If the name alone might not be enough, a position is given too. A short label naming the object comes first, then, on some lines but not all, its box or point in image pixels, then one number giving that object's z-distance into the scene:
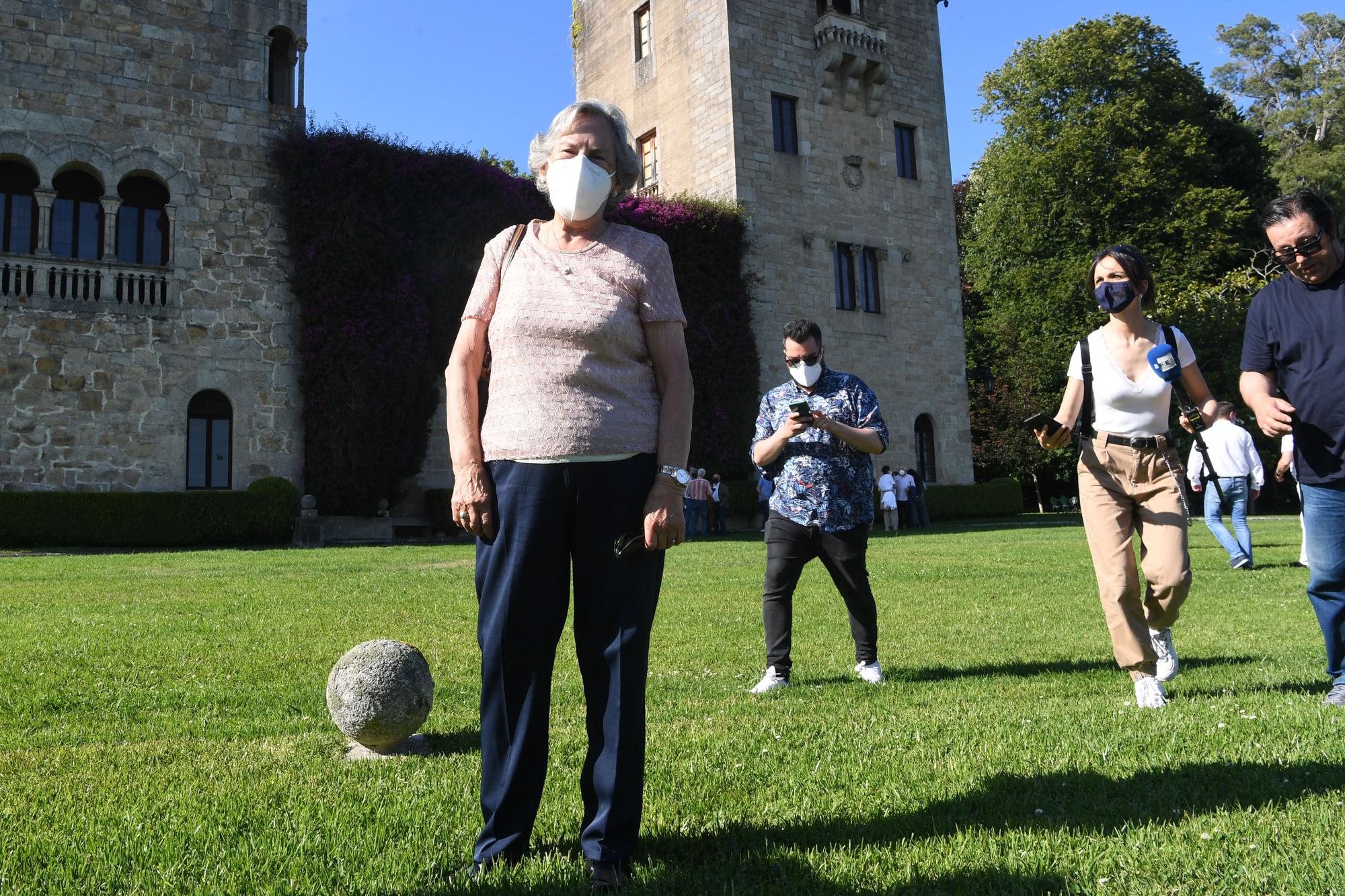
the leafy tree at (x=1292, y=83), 39.97
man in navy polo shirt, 4.52
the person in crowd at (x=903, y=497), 25.38
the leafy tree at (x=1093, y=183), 32.56
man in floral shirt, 5.69
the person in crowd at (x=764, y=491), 22.23
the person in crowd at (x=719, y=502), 23.78
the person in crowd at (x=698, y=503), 22.34
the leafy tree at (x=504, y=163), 35.09
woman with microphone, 4.83
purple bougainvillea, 20.27
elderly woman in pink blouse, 2.71
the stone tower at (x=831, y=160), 26.67
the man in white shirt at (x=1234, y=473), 11.77
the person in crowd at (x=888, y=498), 22.97
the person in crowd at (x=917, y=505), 25.55
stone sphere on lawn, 4.02
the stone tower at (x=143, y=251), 18.64
